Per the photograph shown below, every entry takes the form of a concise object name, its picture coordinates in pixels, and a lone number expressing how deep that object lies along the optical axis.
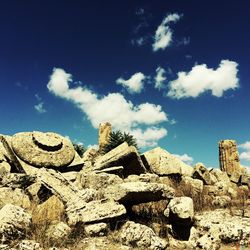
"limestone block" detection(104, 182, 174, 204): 6.10
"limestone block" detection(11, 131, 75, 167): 9.32
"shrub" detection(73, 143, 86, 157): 14.85
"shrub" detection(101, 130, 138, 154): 13.05
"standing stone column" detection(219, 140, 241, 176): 19.10
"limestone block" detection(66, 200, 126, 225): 5.63
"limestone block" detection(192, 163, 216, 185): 11.09
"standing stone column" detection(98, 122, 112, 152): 16.82
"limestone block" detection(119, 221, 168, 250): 5.47
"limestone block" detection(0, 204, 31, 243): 4.94
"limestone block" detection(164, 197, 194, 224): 6.14
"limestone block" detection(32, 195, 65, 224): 5.67
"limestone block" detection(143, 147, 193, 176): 10.24
